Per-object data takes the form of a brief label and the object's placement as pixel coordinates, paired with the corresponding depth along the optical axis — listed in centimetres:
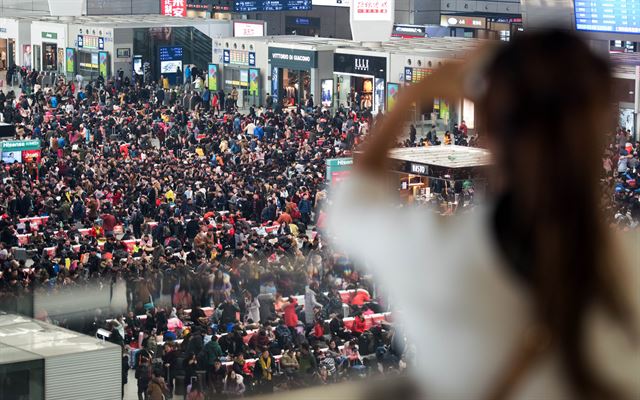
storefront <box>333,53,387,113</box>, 4803
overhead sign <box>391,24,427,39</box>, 7000
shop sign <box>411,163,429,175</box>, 2732
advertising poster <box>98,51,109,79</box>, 5719
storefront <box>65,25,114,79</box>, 5731
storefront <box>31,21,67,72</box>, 6012
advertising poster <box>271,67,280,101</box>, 5231
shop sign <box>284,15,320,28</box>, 7750
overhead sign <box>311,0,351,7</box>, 7457
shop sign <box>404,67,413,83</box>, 4526
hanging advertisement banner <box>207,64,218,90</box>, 5481
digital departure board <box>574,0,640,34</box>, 4478
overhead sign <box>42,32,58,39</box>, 6050
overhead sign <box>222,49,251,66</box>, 5388
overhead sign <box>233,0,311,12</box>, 7512
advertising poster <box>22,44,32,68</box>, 6322
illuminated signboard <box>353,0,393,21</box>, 5184
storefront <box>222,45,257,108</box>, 5372
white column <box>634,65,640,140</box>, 3679
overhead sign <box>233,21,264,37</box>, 6462
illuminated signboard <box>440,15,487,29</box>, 7088
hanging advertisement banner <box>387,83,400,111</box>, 4576
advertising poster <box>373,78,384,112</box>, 4791
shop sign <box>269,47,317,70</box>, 5047
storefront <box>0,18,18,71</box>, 6438
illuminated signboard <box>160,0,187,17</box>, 7631
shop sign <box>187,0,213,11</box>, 7694
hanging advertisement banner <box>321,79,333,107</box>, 5059
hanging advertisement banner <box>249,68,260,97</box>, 5306
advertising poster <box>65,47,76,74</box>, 5922
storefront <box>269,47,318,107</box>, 5067
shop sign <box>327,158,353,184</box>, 2814
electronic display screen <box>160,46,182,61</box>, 5688
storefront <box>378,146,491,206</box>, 2681
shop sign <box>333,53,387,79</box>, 4797
